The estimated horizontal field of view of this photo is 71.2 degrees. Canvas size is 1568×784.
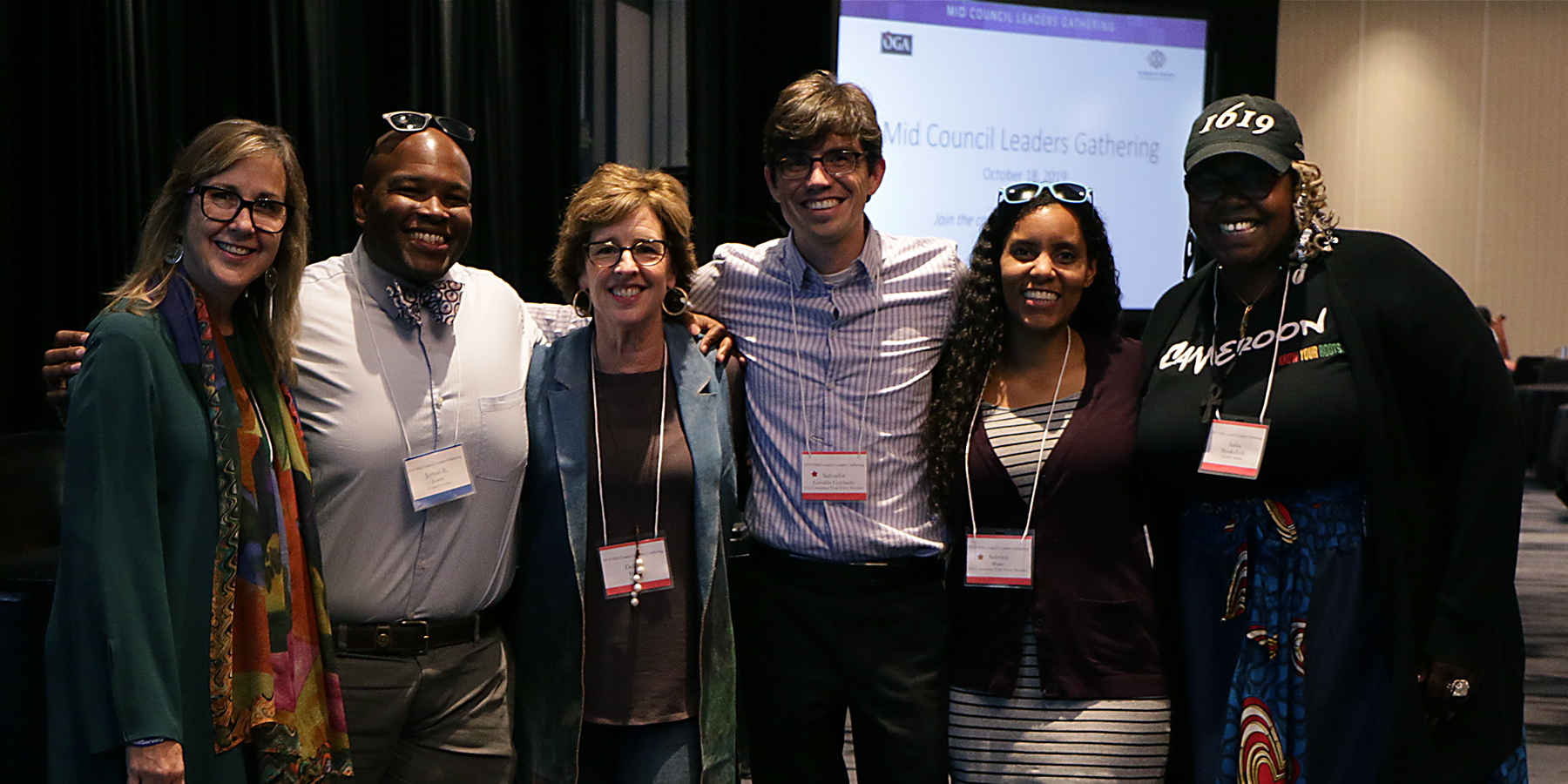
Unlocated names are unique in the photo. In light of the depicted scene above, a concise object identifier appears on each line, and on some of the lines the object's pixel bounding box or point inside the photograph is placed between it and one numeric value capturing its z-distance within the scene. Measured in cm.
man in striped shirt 215
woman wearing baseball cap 188
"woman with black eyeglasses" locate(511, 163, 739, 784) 199
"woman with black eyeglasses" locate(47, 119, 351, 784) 155
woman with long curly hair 203
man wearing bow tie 193
